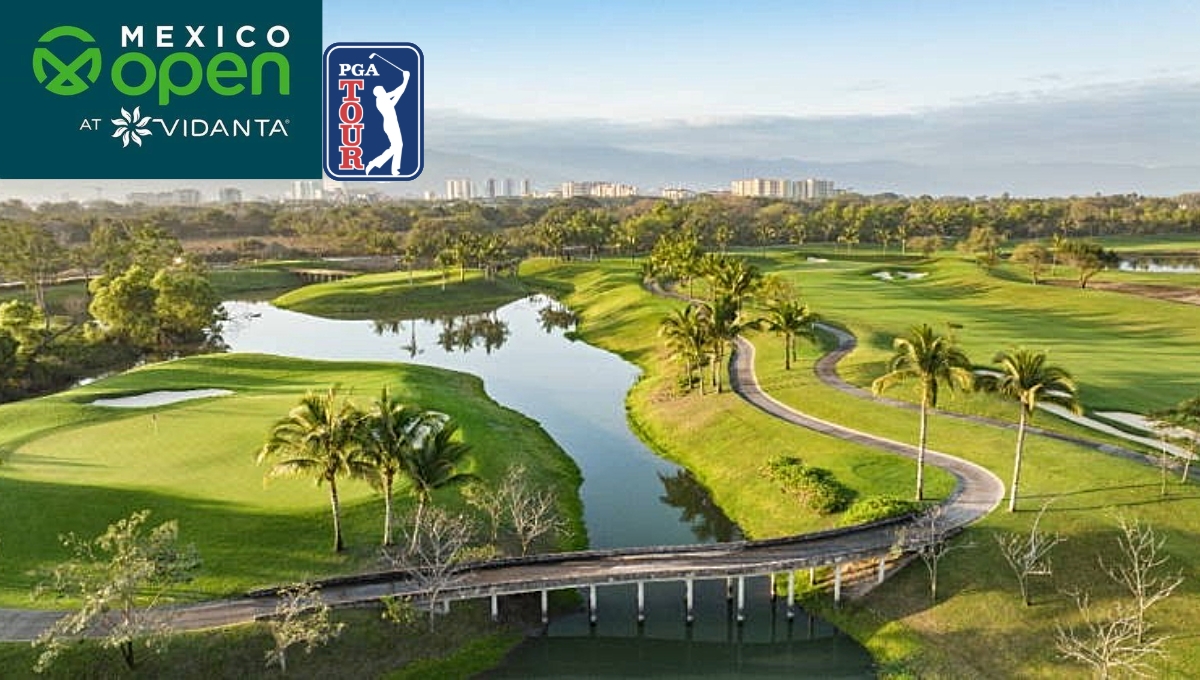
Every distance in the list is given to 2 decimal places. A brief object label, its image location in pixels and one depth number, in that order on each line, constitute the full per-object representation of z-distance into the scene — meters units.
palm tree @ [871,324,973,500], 42.84
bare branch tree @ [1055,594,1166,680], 30.36
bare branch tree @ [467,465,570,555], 41.87
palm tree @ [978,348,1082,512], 39.91
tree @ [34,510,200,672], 30.36
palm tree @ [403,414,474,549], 38.56
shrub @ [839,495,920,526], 42.44
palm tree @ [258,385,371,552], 37.81
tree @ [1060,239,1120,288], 124.06
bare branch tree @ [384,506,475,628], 35.56
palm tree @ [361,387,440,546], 38.41
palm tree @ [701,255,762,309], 80.50
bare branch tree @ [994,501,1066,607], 36.25
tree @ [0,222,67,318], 125.31
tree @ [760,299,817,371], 71.81
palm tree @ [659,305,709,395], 68.19
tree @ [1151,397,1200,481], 43.97
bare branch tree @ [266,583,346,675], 31.41
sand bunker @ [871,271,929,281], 148.50
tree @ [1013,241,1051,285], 132.38
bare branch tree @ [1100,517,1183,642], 34.41
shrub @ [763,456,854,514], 46.75
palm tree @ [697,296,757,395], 67.75
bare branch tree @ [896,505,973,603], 38.22
